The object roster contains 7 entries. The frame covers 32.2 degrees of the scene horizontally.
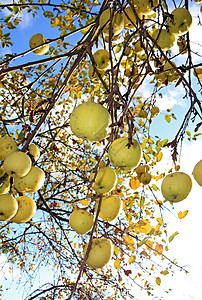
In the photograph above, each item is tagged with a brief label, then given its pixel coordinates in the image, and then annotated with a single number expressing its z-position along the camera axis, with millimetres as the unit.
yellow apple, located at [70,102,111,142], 683
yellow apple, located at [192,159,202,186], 722
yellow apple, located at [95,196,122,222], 817
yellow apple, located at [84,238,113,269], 789
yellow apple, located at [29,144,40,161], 908
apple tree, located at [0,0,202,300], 701
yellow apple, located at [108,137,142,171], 710
